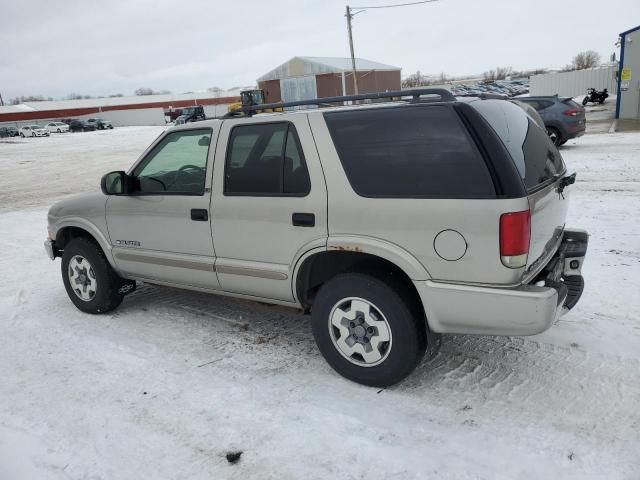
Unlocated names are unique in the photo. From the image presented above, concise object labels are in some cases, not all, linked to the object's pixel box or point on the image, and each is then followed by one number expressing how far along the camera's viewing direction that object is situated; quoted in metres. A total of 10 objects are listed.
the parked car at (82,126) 53.16
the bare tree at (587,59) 93.76
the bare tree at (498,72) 125.31
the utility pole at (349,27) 36.28
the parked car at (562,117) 13.88
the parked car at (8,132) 53.16
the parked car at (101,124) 53.56
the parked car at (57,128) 53.19
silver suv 2.90
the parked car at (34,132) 49.16
